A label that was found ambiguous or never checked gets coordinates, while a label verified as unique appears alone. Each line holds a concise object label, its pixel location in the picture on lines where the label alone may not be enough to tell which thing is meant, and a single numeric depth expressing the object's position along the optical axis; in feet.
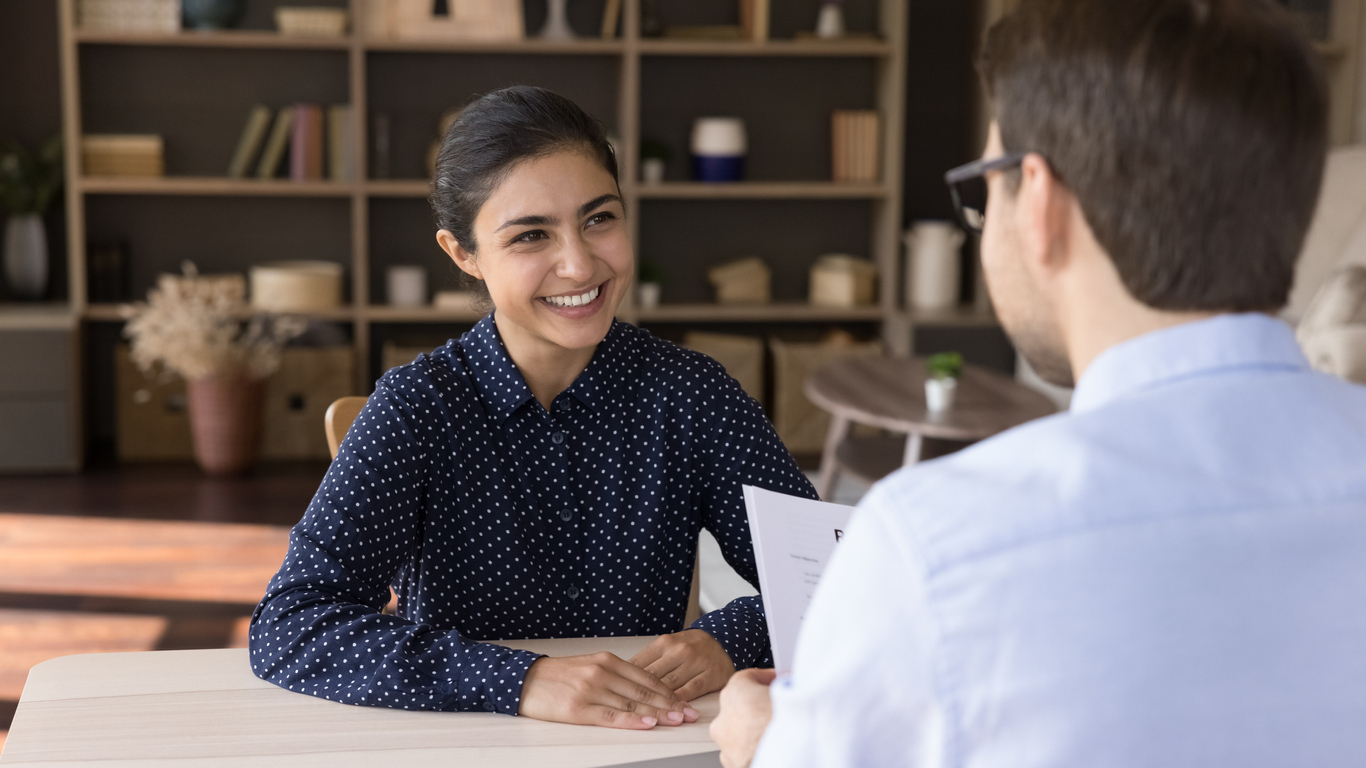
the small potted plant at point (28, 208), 14.55
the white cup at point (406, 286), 15.31
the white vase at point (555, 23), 15.06
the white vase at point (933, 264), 15.69
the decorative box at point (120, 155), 14.66
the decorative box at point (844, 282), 15.71
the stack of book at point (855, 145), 15.71
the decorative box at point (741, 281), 15.97
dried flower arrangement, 13.84
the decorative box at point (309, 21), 14.58
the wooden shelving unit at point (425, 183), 14.57
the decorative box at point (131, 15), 14.34
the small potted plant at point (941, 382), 11.18
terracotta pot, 14.06
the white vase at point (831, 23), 15.51
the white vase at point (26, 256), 14.84
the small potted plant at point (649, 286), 15.39
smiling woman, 4.45
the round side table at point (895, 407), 10.68
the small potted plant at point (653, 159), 15.46
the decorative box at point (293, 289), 14.71
